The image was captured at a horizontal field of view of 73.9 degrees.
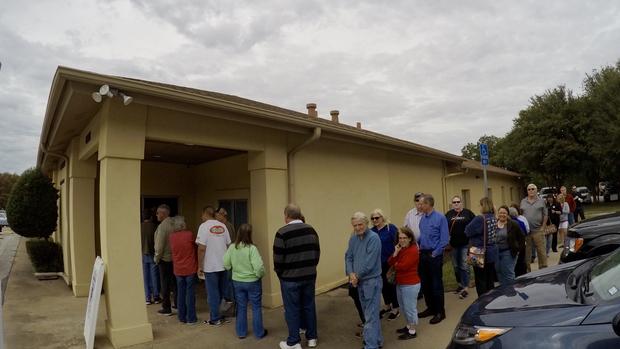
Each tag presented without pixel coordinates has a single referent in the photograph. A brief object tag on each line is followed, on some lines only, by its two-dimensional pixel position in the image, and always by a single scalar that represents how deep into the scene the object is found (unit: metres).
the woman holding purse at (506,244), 5.60
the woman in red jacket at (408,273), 4.77
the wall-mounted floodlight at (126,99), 4.49
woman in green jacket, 5.17
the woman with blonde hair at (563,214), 9.53
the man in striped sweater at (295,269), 4.73
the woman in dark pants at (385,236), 5.43
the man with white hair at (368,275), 4.47
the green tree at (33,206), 10.31
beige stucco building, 4.96
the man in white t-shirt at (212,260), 5.80
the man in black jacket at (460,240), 6.36
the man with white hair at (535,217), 6.95
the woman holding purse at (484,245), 5.59
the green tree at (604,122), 25.77
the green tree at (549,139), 28.84
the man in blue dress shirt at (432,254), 5.35
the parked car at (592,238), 5.32
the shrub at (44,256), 10.06
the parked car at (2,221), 36.10
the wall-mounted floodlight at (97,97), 4.57
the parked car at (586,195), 36.47
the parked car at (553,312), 2.28
